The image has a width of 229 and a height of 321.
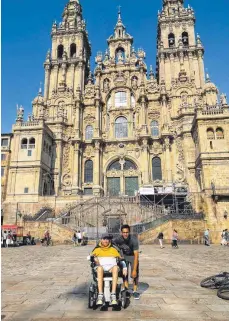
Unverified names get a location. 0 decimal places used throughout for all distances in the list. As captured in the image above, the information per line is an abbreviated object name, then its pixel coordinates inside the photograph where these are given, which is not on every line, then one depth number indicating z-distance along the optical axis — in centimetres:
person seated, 496
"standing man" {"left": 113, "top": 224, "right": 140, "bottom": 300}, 582
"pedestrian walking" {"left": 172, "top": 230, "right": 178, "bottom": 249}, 2020
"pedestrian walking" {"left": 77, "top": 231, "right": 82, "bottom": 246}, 2307
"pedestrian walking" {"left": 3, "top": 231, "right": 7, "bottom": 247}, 2454
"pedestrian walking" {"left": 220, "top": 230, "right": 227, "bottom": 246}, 2351
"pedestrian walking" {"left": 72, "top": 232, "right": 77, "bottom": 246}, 2317
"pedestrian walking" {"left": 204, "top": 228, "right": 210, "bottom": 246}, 2319
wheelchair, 500
